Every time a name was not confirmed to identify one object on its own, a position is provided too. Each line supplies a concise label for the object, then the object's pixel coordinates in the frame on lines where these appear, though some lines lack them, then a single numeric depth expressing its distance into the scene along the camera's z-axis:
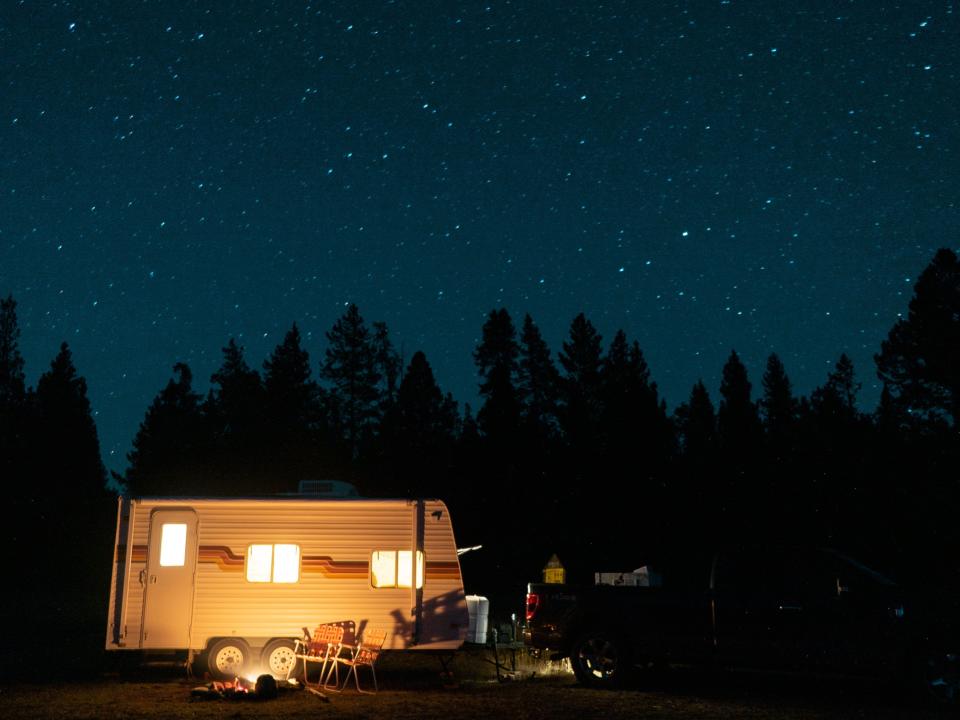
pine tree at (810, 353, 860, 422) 63.00
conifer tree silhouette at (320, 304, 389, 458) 54.84
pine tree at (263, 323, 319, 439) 49.09
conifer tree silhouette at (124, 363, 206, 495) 46.22
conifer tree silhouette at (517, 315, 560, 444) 49.06
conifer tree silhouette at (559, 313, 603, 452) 46.91
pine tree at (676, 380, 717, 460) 54.77
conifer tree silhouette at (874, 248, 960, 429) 33.66
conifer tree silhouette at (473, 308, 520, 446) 43.44
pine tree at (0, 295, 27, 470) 47.16
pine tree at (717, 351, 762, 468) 53.66
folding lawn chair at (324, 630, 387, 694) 11.58
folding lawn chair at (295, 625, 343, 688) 11.62
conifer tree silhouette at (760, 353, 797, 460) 61.18
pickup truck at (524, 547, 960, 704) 10.23
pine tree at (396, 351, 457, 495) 46.66
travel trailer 12.24
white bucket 15.24
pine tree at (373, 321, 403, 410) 55.16
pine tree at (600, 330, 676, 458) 45.00
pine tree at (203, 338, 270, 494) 45.47
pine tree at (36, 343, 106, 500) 48.34
